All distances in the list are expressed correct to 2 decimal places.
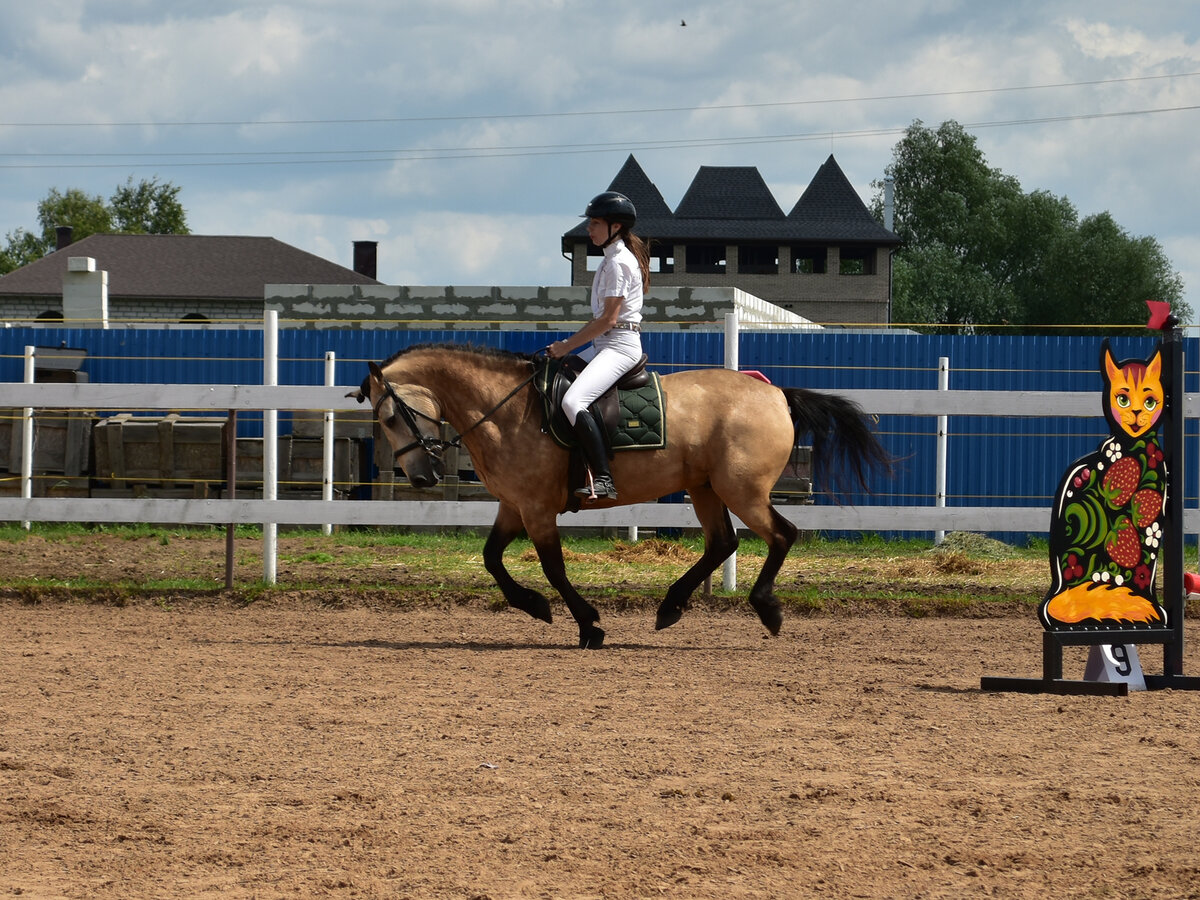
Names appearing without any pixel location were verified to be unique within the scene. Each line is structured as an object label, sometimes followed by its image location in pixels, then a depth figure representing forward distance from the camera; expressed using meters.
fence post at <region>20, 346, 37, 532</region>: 28.42
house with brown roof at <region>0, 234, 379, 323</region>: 86.87
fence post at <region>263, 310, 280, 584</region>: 19.45
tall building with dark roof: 118.94
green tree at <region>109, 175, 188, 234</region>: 143.00
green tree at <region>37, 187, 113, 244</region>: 138.62
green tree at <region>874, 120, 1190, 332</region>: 126.31
